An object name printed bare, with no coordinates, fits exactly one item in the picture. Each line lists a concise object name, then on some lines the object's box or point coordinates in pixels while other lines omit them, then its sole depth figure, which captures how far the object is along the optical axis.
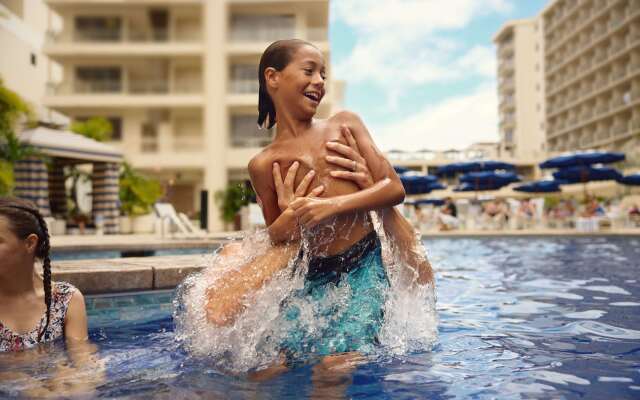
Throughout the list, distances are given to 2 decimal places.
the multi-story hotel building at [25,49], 24.56
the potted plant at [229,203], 21.89
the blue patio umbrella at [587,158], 18.56
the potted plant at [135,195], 20.00
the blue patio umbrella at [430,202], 27.09
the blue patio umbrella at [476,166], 21.22
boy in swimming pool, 2.27
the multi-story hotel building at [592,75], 44.81
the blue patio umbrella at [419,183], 20.41
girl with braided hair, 2.38
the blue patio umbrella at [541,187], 21.26
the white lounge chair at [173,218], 13.39
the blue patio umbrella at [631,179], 20.33
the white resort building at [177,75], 26.34
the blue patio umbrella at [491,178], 20.50
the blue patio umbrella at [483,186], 21.03
